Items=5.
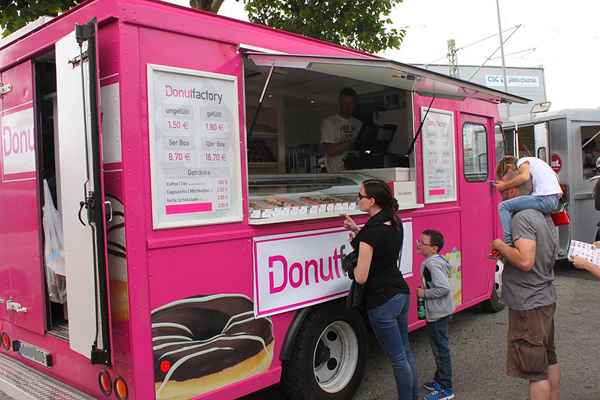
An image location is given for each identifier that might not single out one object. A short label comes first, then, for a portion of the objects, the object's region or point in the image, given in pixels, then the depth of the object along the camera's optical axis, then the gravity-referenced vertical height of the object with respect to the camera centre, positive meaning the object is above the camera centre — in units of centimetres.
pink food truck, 264 -19
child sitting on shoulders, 314 -12
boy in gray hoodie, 380 -91
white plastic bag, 328 -34
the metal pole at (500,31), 2173 +629
